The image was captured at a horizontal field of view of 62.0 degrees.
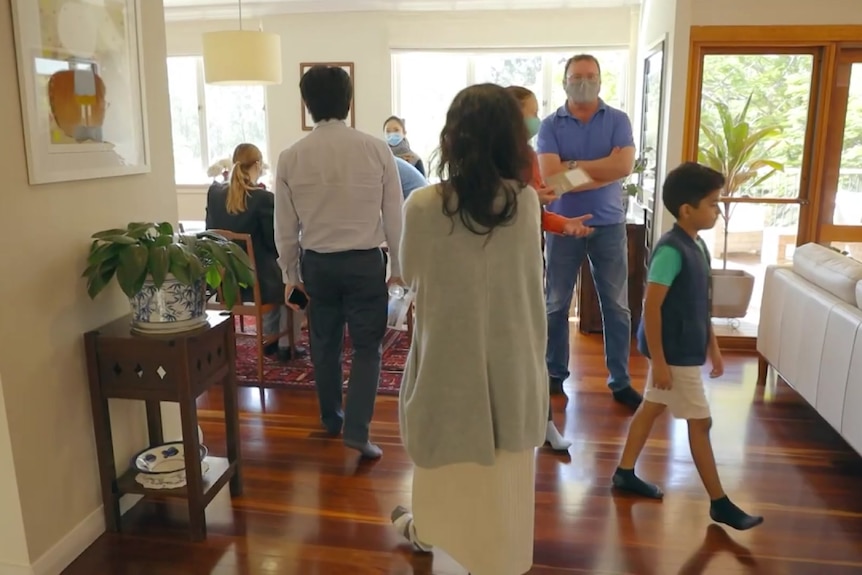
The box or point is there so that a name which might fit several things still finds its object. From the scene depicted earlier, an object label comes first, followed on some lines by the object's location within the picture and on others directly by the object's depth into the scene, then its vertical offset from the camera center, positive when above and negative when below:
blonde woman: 3.72 -0.32
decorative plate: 2.39 -1.04
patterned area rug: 3.73 -1.19
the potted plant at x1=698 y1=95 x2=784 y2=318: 4.30 -0.07
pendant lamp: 4.34 +0.56
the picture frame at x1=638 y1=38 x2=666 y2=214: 4.52 +0.19
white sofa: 2.63 -0.75
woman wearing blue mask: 4.90 +0.06
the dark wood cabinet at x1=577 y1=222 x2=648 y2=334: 4.46 -0.85
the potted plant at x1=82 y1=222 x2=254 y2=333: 2.08 -0.36
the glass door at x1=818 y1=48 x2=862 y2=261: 4.25 -0.09
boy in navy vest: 2.22 -0.52
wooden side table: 2.16 -0.70
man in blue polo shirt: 3.12 -0.23
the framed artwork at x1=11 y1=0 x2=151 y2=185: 1.93 +0.18
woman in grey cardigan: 1.56 -0.40
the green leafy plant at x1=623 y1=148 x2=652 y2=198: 4.60 -0.22
